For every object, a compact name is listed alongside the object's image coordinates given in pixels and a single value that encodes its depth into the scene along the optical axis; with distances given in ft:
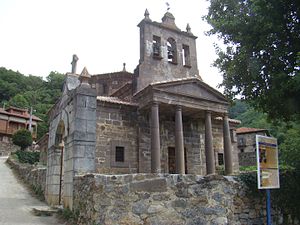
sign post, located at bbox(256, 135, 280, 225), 20.39
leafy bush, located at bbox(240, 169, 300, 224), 24.77
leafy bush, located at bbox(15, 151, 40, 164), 90.73
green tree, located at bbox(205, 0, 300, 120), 23.26
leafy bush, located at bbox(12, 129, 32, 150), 108.27
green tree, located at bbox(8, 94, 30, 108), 168.02
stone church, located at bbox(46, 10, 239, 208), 31.09
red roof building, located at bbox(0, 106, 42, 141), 141.38
